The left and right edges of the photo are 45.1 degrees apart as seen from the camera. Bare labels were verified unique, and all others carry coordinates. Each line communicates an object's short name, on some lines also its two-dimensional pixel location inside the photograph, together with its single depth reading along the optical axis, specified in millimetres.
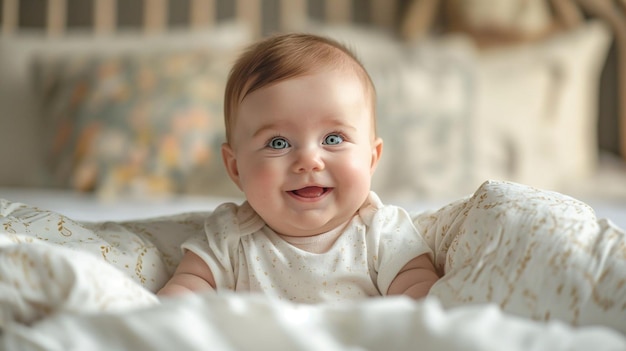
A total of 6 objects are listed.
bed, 568
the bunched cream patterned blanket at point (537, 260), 726
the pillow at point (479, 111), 2061
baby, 946
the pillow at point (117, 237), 947
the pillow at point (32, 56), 2270
